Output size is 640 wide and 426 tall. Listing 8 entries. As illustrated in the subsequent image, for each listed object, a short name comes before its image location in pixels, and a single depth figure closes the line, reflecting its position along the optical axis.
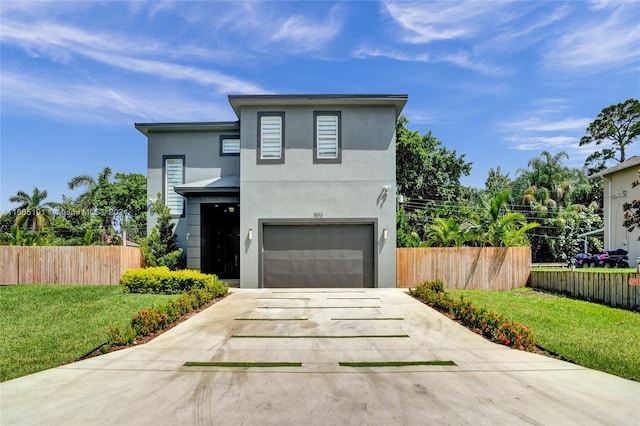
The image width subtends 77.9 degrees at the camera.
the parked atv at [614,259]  23.19
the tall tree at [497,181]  44.38
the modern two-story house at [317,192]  14.15
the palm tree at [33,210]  31.28
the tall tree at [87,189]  36.56
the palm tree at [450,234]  17.08
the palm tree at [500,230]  16.11
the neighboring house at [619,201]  22.16
